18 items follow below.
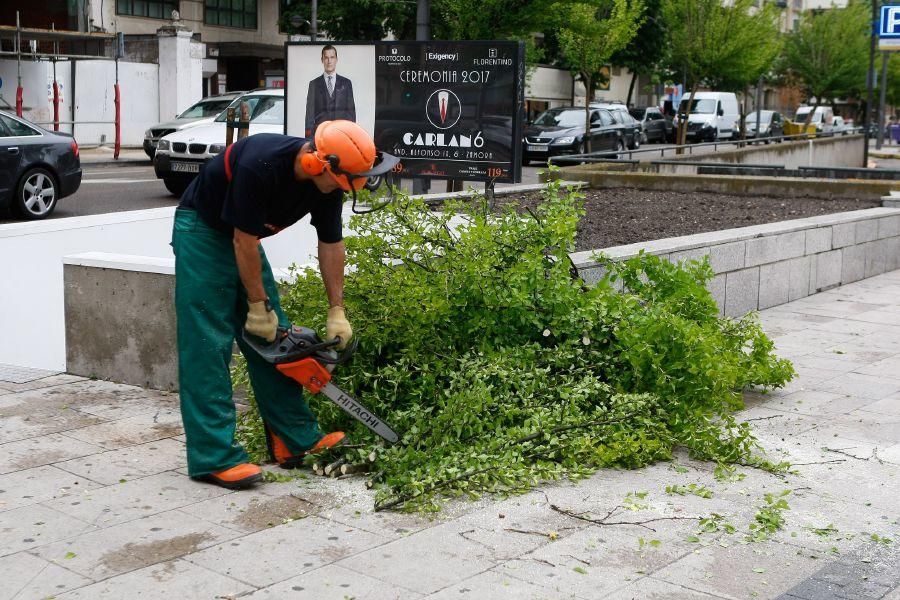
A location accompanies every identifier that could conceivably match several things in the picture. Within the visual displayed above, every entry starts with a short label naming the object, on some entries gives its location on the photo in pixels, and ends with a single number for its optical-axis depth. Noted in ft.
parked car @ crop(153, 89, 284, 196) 56.80
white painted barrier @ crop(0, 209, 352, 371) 25.94
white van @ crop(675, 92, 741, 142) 156.76
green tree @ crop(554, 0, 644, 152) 107.65
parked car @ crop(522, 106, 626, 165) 102.78
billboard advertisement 33.42
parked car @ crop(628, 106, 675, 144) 156.25
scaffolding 89.63
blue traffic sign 94.94
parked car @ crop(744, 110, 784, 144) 176.65
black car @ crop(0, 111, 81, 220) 47.11
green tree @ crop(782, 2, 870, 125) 187.21
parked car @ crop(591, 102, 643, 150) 113.19
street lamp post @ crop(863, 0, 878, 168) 106.01
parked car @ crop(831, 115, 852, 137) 179.73
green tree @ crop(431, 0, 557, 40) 70.18
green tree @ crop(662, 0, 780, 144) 132.57
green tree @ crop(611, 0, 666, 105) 169.17
